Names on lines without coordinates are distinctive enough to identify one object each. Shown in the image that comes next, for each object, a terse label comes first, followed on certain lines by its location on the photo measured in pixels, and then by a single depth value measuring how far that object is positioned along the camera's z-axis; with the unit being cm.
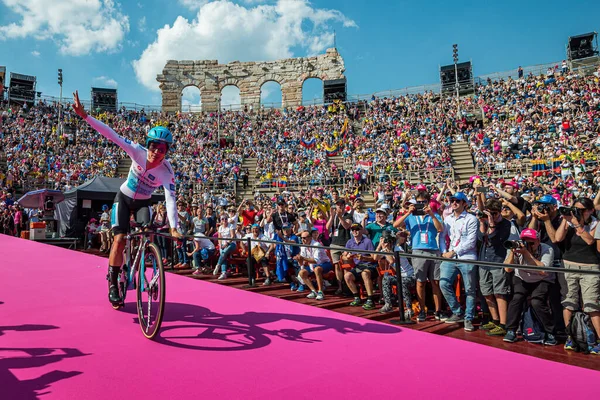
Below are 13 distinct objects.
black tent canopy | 1578
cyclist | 396
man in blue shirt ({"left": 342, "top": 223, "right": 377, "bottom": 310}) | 617
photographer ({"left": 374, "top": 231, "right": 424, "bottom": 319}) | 559
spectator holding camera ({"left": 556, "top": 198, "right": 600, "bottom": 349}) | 407
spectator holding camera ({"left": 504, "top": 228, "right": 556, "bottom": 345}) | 438
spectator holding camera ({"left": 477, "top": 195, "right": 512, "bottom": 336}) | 483
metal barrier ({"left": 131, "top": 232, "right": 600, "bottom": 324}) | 338
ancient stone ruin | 4178
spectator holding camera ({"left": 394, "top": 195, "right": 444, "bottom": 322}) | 553
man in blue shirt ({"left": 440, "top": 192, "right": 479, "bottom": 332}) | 504
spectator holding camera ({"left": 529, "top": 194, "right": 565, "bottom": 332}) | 454
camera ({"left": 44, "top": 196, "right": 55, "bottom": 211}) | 1592
